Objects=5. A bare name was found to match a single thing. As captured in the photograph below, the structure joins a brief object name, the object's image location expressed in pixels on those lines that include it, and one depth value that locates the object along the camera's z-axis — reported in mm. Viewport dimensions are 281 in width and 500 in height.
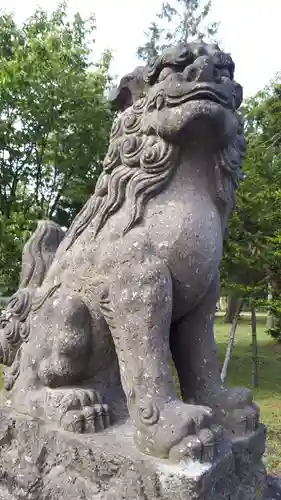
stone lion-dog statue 1763
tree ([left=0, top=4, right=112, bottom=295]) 7496
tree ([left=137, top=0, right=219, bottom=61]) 12891
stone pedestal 1569
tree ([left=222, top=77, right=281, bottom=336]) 7520
